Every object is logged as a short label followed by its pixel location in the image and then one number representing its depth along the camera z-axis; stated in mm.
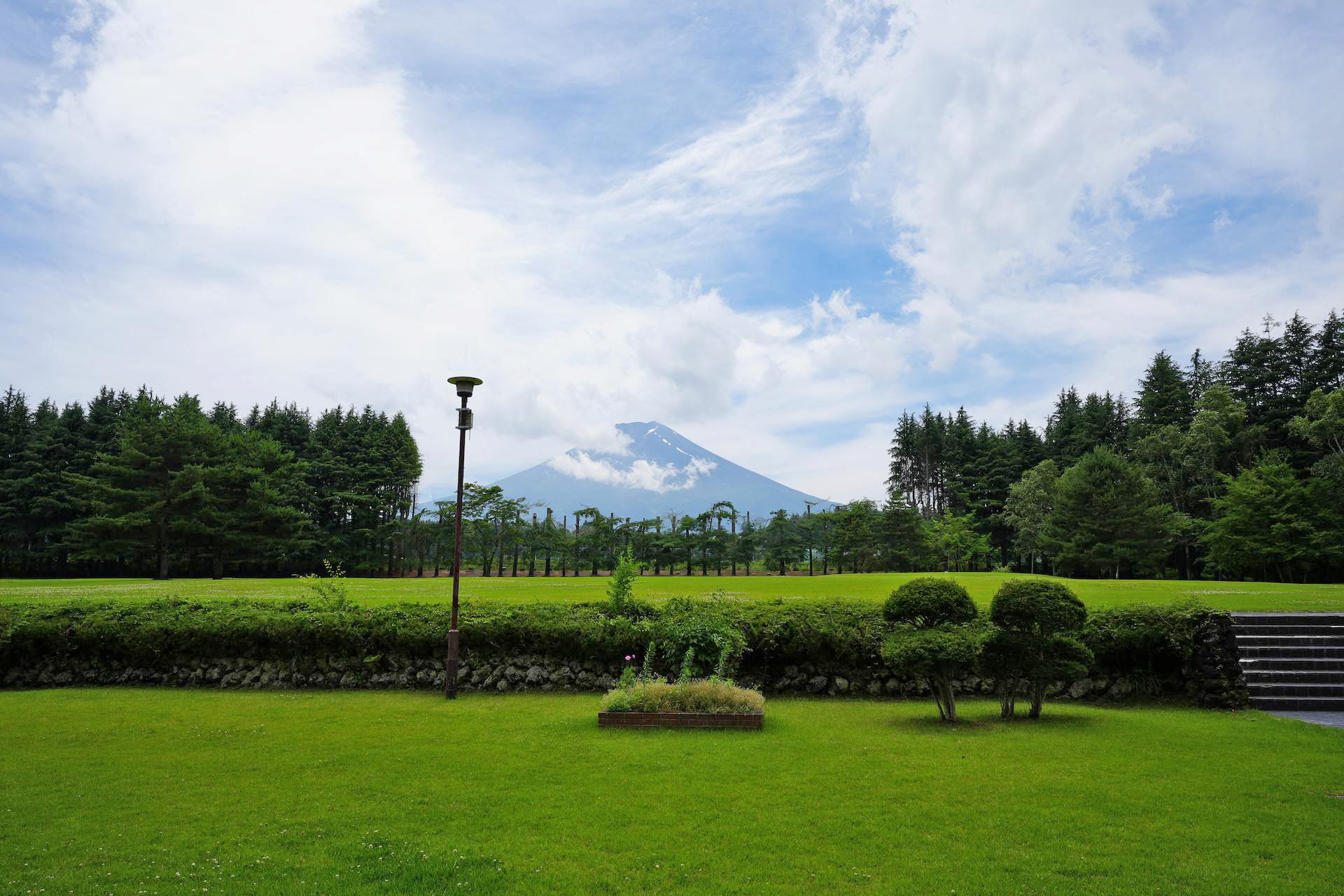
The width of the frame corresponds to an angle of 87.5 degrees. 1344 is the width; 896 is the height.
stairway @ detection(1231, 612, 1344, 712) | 10250
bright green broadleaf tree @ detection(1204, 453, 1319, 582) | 33781
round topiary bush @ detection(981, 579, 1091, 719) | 9250
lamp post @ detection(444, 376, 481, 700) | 11820
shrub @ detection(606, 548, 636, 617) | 12984
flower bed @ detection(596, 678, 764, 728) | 9008
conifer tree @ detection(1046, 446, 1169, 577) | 39406
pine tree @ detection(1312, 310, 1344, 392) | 45938
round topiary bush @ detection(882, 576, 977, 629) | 9578
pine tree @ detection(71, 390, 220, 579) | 40719
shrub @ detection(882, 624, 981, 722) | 8977
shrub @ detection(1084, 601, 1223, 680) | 10992
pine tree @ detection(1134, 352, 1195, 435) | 52781
